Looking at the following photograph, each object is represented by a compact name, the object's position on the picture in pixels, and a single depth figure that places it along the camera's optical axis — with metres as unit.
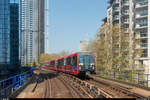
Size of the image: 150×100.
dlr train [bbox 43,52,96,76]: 19.16
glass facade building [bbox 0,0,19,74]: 43.25
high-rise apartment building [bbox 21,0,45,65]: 135.12
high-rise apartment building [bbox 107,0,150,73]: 42.53
